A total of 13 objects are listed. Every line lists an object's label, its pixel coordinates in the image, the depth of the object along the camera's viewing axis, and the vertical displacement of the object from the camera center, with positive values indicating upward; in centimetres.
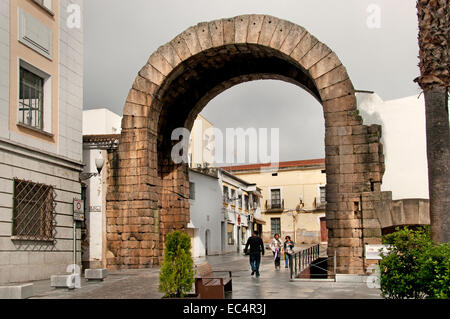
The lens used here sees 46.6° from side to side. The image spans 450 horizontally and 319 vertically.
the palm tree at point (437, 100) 850 +171
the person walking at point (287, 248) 1812 -156
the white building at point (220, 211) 3058 -46
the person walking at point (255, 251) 1491 -136
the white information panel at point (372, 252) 1277 -121
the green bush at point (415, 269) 658 -90
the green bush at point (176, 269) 873 -107
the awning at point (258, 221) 4331 -141
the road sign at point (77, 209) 1467 -7
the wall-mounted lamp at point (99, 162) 1449 +123
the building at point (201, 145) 3816 +459
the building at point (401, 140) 1578 +190
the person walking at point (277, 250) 1814 -160
